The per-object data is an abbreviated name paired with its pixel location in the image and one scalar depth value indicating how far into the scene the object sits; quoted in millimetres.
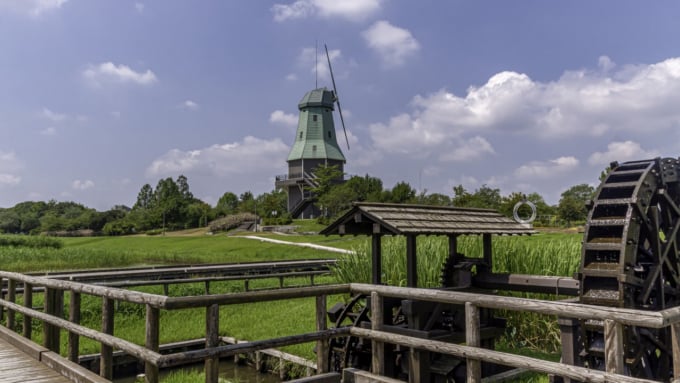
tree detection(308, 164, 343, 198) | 62375
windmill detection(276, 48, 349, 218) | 67688
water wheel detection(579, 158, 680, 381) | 6430
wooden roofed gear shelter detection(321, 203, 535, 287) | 7195
